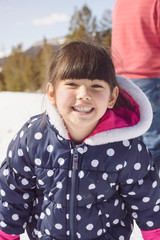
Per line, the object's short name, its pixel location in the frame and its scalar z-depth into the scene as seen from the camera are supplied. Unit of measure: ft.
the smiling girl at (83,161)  3.79
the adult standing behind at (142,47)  6.17
